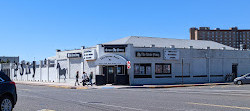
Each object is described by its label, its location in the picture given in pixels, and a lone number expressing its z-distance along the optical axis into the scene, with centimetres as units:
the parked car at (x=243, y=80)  3819
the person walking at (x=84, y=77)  3656
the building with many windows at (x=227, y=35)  15162
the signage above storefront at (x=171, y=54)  4034
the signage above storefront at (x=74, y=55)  4261
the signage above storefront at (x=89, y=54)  3947
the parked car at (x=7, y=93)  1082
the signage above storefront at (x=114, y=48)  3778
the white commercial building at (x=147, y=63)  3784
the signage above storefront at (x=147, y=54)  3803
